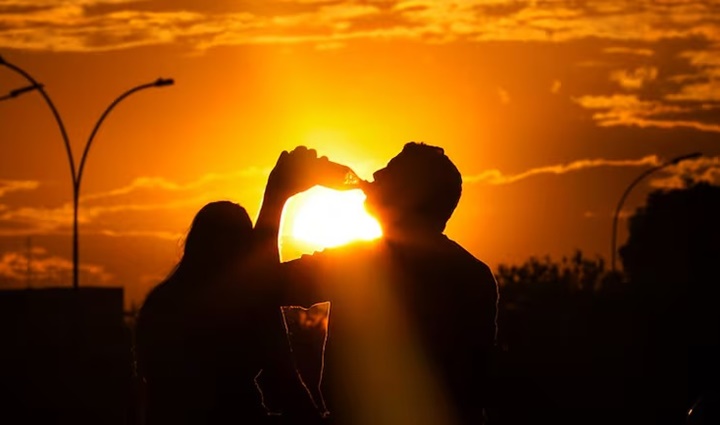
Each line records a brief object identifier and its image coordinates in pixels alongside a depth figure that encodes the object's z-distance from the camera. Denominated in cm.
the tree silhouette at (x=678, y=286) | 8391
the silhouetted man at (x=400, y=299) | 1088
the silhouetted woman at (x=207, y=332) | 1062
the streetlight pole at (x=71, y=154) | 6123
